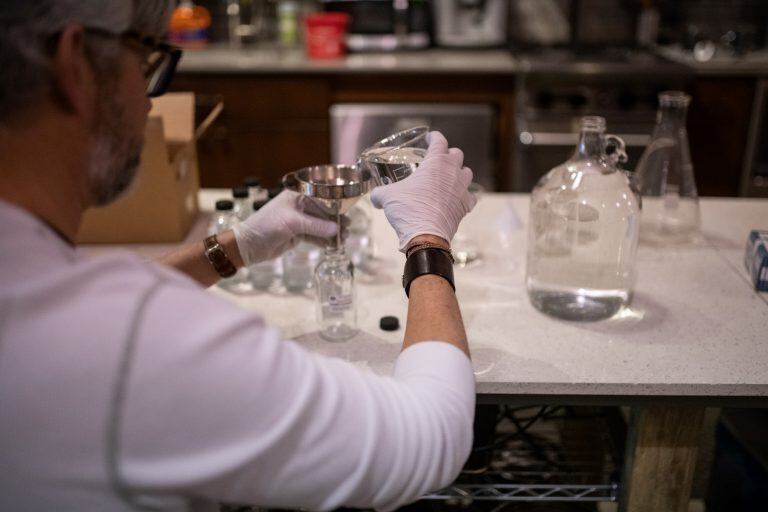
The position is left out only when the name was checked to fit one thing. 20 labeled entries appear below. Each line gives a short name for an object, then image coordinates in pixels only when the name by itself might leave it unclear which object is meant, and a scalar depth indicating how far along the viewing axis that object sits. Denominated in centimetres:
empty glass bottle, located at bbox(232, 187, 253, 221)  152
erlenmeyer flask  164
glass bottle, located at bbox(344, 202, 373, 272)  152
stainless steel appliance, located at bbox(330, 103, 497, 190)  337
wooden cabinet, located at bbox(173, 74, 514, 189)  334
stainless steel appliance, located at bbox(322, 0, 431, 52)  362
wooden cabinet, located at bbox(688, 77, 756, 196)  329
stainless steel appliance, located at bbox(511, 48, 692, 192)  323
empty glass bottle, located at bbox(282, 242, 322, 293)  145
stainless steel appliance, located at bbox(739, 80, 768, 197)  329
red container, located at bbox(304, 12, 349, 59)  347
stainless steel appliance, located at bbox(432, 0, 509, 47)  364
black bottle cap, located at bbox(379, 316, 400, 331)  128
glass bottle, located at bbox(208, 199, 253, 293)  146
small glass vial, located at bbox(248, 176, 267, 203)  156
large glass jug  136
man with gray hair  64
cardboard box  157
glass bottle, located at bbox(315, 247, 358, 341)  128
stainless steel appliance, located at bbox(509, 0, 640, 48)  387
